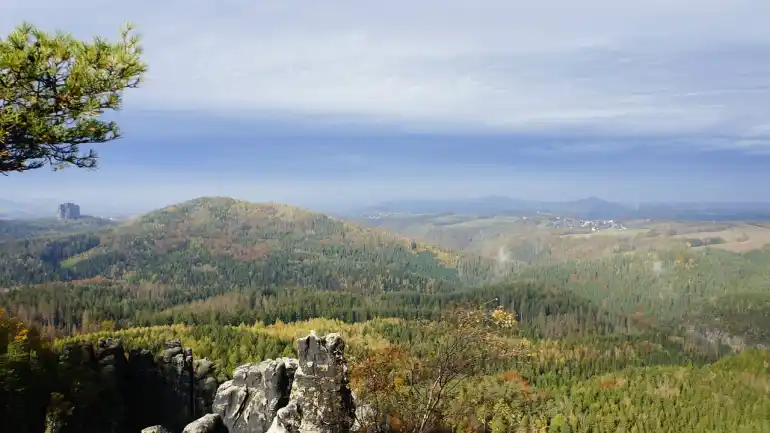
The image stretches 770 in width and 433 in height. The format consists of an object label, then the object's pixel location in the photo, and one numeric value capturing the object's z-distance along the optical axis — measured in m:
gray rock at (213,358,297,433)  33.38
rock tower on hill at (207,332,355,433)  26.56
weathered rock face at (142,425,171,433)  28.59
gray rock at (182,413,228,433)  31.47
